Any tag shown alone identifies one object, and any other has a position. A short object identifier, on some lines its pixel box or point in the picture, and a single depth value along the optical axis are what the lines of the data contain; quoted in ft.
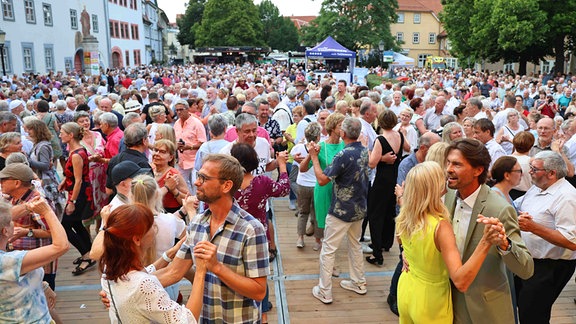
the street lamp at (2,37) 46.78
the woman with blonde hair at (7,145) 16.66
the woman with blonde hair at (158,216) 10.61
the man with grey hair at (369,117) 22.09
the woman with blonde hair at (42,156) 17.99
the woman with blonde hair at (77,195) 17.29
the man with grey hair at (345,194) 14.78
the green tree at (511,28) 94.63
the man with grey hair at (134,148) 14.97
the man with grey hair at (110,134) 19.53
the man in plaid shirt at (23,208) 11.37
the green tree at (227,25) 208.13
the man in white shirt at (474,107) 24.53
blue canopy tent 73.77
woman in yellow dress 8.23
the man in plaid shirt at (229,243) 7.87
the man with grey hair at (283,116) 26.73
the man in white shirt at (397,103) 31.40
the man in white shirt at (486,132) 17.61
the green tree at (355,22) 156.76
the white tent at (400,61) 109.33
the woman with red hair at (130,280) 7.00
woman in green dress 16.22
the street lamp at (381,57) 128.67
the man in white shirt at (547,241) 11.19
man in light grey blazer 8.24
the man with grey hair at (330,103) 28.60
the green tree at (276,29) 276.62
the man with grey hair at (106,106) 26.71
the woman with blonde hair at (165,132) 16.28
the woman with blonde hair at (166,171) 13.84
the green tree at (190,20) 246.27
